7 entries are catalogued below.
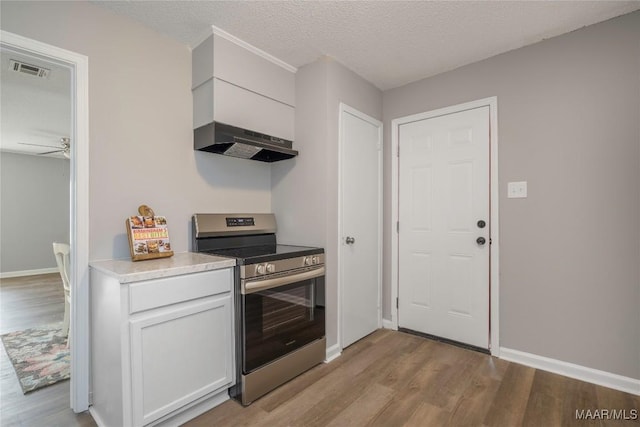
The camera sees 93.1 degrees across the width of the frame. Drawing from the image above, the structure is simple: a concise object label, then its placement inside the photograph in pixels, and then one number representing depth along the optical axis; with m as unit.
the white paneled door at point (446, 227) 2.60
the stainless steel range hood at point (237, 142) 2.10
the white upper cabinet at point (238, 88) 2.18
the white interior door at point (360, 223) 2.68
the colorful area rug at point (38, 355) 2.17
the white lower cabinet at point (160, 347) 1.47
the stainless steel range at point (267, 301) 1.88
